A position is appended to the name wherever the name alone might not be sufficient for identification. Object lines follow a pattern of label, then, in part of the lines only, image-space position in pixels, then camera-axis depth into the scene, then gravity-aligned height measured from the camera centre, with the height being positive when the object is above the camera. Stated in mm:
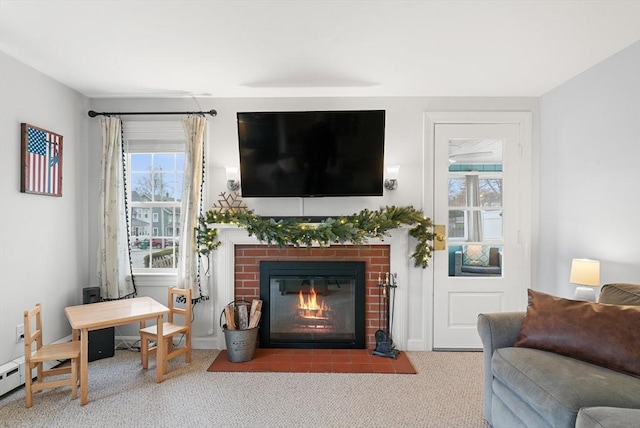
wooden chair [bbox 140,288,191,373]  2979 -994
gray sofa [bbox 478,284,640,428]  1535 -782
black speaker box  3254 -1132
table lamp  2582 -446
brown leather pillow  1789 -617
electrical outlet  2754 -905
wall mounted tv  3297 +561
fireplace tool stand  3466 -839
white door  3537 -65
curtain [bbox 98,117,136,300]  3447 -34
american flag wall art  2820 +425
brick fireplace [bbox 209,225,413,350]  3496 -479
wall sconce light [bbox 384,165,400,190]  3482 +349
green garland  3229 -125
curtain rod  3520 +979
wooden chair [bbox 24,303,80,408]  2434 -976
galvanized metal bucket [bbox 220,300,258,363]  3189 -1141
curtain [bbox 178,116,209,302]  3420 +91
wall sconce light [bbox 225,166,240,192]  3516 +346
